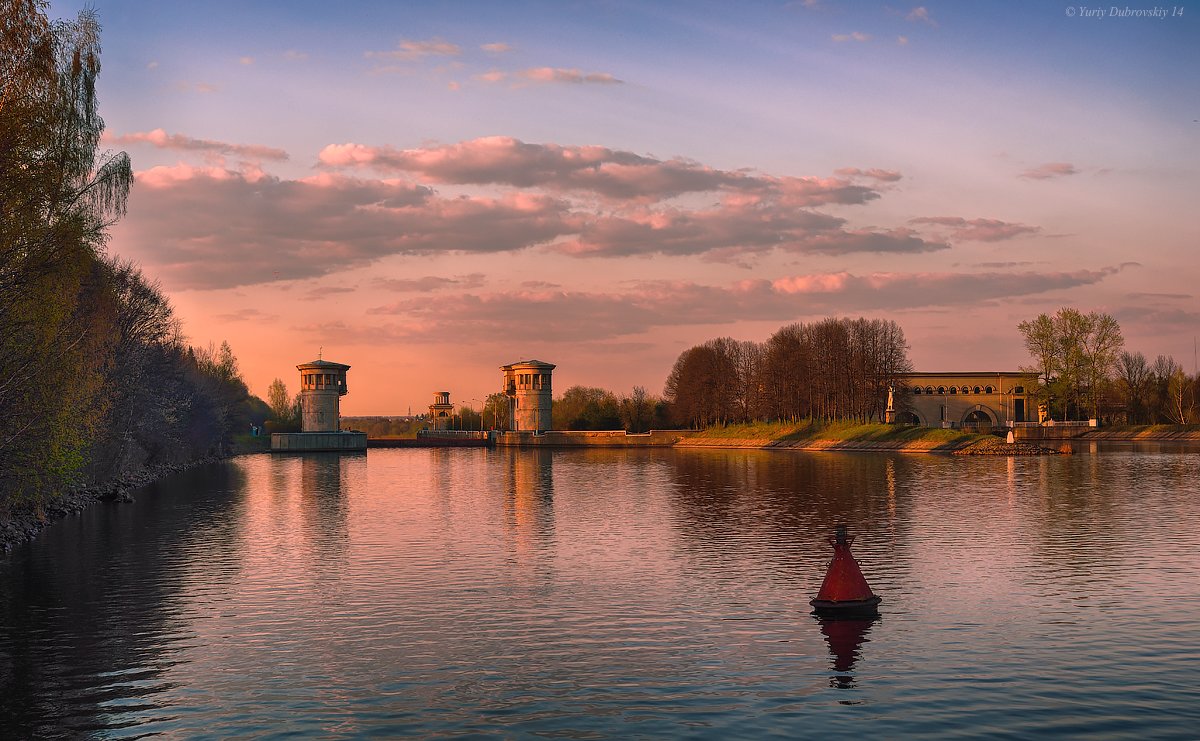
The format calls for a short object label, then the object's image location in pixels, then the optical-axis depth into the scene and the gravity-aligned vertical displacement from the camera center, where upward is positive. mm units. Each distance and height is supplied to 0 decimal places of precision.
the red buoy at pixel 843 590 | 23844 -4309
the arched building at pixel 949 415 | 197038 -2054
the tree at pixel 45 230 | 29500 +5884
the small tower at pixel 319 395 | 197000 +4139
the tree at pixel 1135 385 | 178375 +1631
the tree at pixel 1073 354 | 160375 +6559
